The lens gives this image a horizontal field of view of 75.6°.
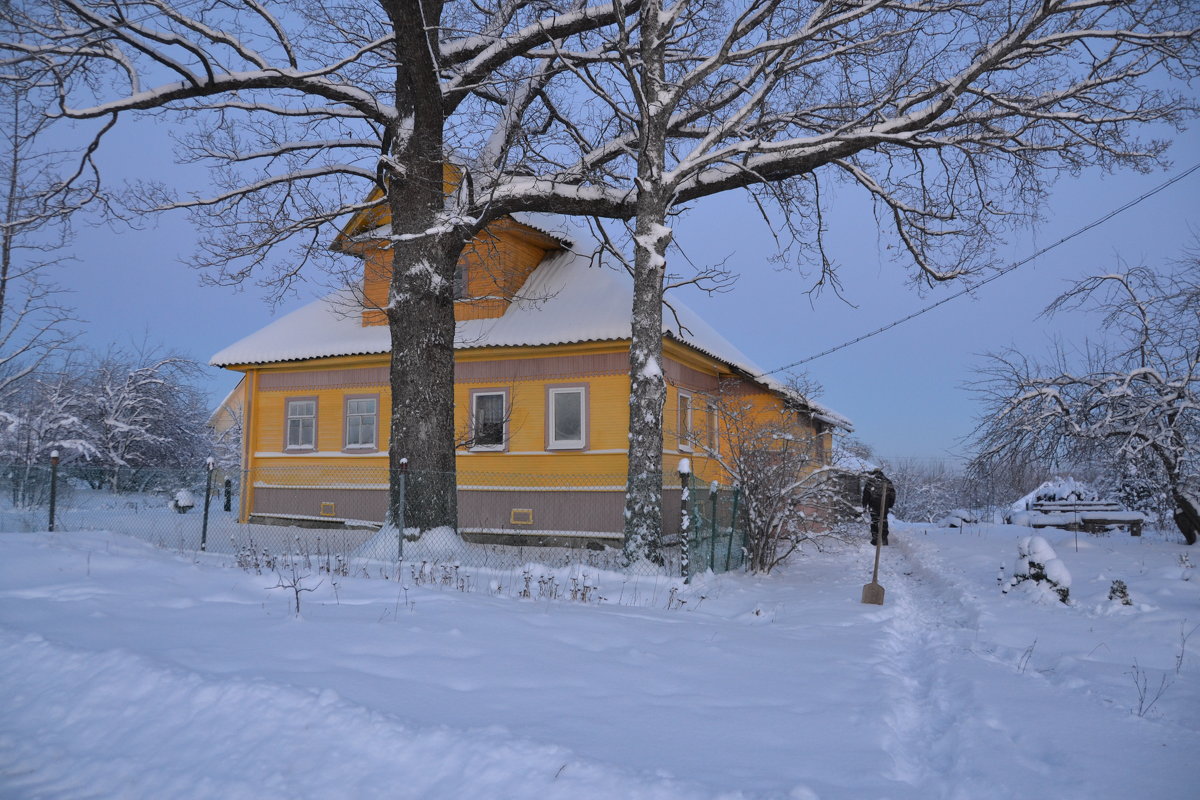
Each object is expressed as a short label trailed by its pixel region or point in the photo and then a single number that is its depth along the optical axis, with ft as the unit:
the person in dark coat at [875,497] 64.75
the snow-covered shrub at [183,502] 73.36
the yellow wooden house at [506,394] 50.57
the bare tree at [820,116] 35.32
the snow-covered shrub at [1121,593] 27.66
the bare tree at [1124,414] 45.29
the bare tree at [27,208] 39.96
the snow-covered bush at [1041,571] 29.99
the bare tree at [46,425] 80.38
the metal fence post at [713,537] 35.86
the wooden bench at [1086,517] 67.05
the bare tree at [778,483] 37.50
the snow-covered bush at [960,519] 111.55
